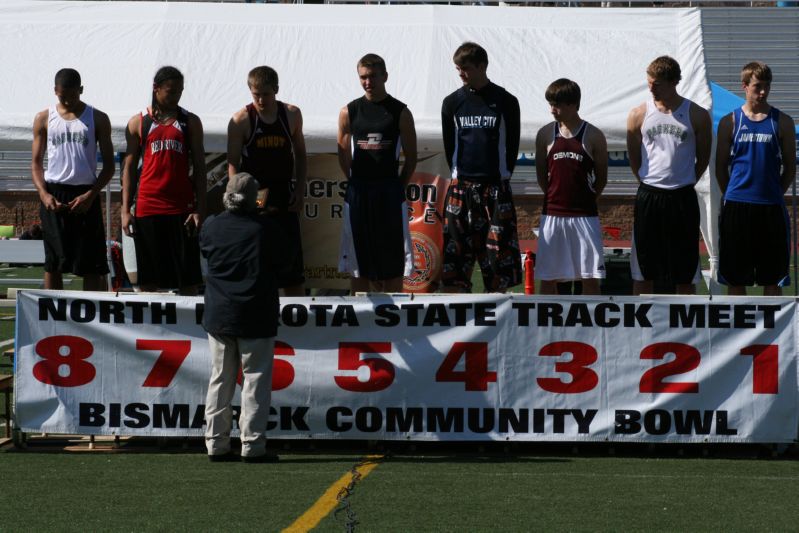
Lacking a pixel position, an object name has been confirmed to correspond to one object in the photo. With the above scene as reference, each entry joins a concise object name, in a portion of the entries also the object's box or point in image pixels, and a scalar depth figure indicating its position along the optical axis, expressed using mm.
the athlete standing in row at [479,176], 16578
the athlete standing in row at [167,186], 16422
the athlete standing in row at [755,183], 16516
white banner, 14969
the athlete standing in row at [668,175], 16422
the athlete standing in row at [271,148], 16625
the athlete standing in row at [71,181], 17047
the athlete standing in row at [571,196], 16516
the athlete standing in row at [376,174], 16703
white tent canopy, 19828
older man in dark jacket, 14156
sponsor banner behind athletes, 20625
